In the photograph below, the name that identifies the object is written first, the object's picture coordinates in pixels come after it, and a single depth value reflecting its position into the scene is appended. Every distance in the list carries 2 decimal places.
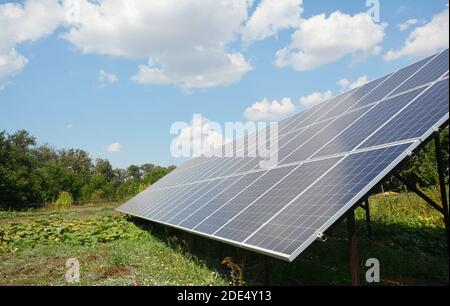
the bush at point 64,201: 44.34
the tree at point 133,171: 117.64
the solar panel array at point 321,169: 6.60
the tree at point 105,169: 92.81
